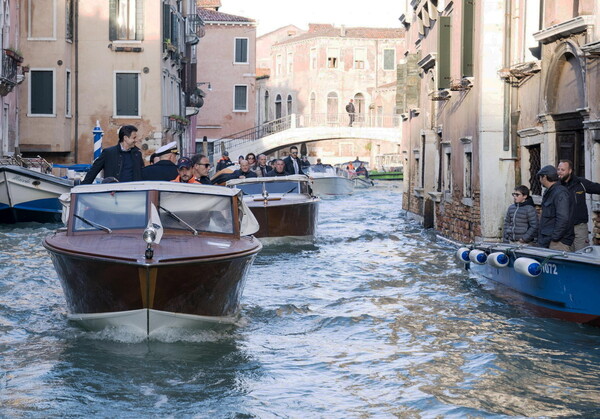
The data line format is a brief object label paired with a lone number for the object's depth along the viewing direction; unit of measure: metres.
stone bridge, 50.16
